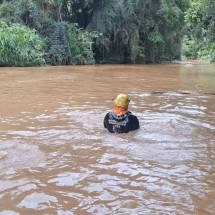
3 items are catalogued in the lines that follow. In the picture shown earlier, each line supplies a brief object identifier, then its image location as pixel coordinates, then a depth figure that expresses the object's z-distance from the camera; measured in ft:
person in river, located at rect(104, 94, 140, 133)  16.21
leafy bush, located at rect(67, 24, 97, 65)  66.59
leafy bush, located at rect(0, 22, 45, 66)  53.94
